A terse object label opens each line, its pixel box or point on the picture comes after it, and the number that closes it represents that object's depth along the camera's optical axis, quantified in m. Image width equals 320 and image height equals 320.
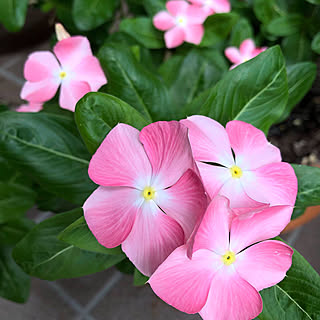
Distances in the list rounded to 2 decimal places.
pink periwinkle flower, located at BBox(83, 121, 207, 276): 0.23
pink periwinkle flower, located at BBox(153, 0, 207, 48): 0.36
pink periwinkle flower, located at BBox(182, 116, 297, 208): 0.24
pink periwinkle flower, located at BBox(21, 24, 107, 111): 0.29
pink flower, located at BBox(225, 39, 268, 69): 0.38
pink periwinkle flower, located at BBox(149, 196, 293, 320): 0.22
